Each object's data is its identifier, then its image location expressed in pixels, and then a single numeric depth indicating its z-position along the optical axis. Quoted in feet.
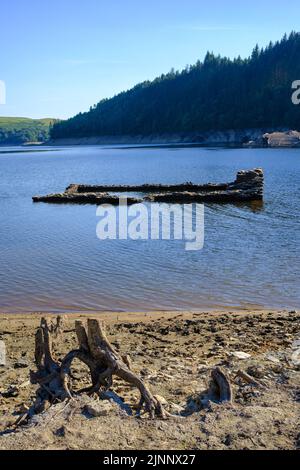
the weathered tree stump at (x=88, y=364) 24.31
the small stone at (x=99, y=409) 22.72
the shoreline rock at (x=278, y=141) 435.12
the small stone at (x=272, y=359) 30.32
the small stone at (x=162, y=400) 24.61
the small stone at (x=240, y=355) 32.19
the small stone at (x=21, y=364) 32.80
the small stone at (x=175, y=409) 23.83
